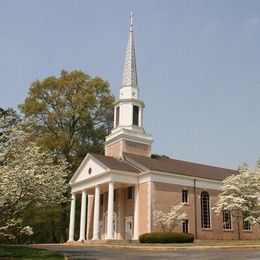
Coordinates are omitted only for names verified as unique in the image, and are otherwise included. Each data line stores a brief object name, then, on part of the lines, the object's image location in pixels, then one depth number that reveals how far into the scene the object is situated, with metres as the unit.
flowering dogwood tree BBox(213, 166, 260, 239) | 38.44
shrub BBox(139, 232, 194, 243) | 32.72
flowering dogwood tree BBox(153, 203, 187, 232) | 36.66
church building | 38.50
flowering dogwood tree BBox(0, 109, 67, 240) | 20.33
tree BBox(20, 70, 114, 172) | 51.53
